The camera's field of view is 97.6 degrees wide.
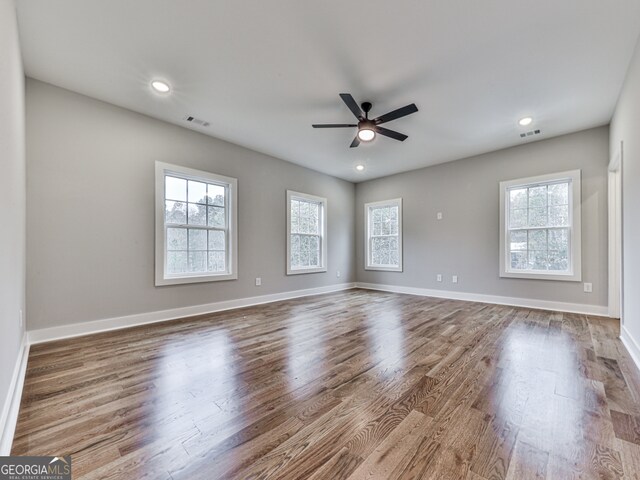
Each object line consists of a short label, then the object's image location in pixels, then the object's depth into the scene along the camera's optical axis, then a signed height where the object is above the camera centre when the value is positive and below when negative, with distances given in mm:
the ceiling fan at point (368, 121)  2887 +1352
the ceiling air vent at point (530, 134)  4137 +1602
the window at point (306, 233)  5547 +145
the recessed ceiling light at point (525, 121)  3736 +1610
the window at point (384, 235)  6273 +120
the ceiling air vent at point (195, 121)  3762 +1637
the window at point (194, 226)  3801 +213
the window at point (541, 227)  4195 +202
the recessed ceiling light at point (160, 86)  2955 +1662
